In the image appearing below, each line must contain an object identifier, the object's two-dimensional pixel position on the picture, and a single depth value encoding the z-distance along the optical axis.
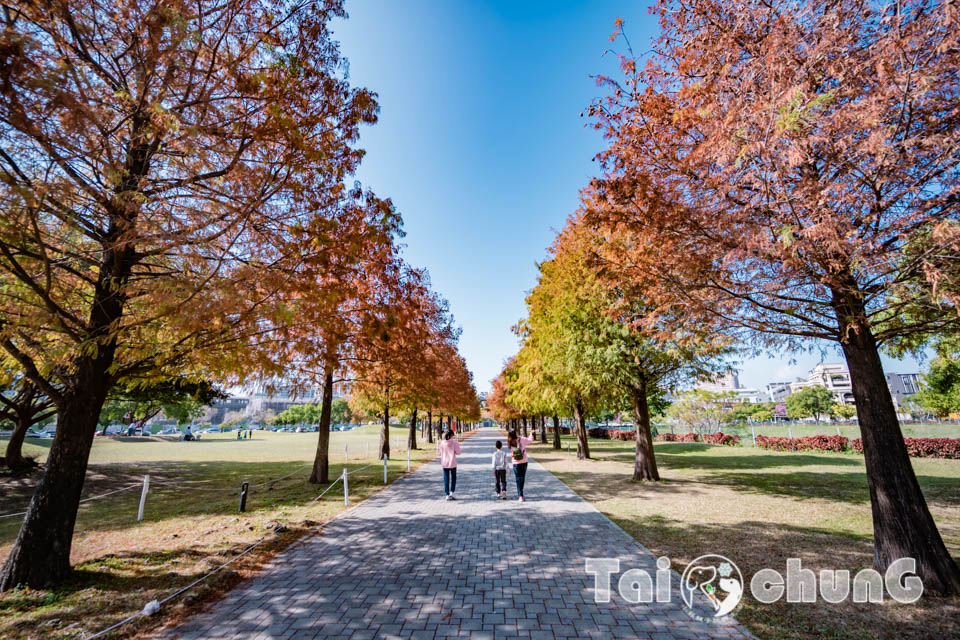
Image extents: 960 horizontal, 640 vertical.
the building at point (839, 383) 124.31
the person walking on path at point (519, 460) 10.90
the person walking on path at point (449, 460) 11.07
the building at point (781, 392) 180.75
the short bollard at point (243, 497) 9.35
